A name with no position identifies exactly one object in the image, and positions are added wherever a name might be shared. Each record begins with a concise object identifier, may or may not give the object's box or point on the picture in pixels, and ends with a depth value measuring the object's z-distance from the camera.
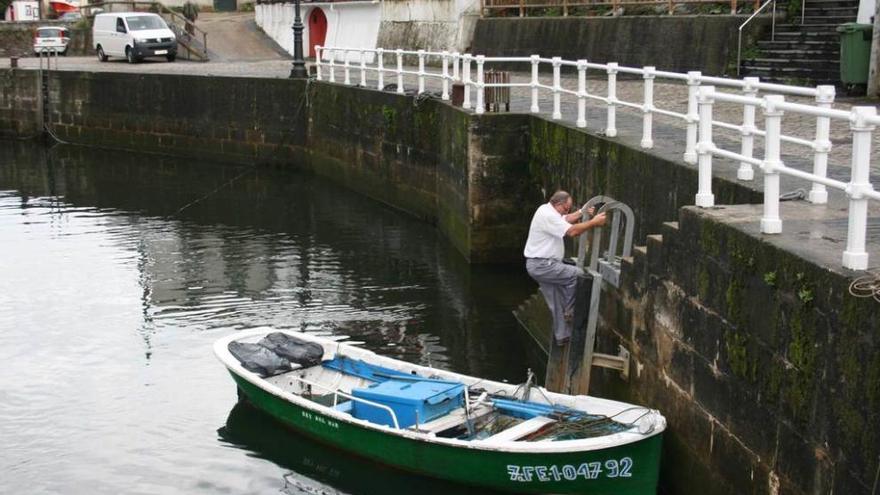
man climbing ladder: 12.52
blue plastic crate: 11.43
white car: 46.81
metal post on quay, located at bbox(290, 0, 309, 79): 31.51
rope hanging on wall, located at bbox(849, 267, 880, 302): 7.31
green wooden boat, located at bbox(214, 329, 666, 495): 10.31
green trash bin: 20.86
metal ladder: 11.95
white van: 43.69
